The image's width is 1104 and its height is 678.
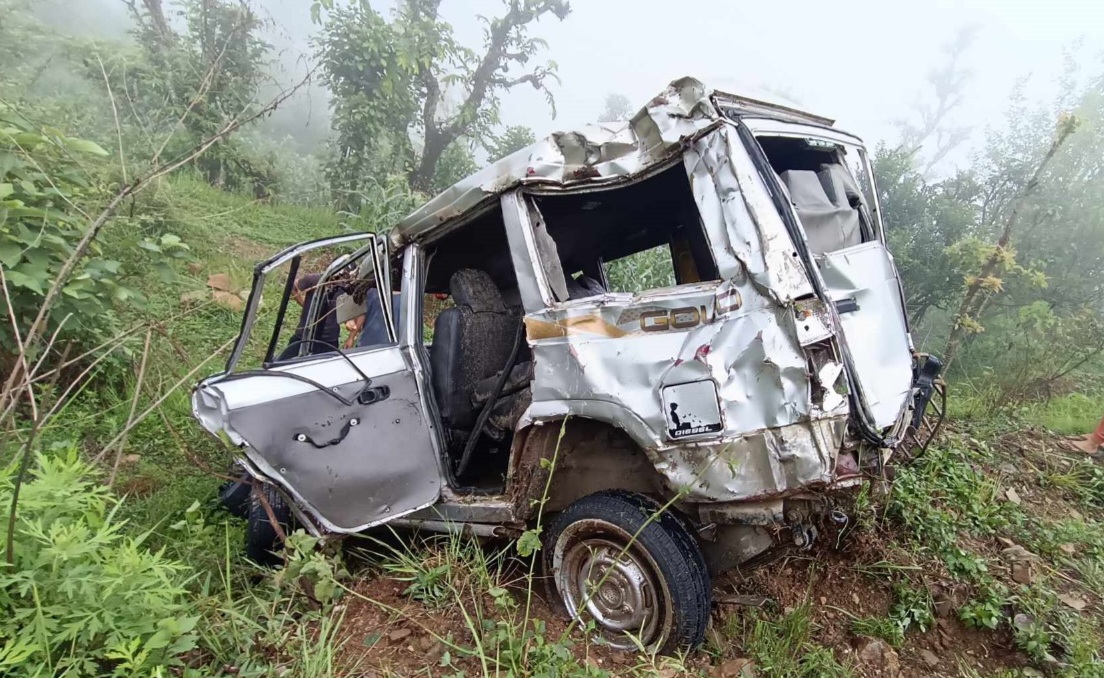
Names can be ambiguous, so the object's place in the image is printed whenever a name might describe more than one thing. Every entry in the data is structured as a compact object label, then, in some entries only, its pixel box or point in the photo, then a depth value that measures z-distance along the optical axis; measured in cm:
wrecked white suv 199
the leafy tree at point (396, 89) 1045
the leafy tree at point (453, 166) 1258
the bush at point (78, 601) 167
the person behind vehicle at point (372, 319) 327
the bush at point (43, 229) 288
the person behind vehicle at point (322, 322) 381
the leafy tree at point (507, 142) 1295
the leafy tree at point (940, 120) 5341
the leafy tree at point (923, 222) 1250
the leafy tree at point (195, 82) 960
